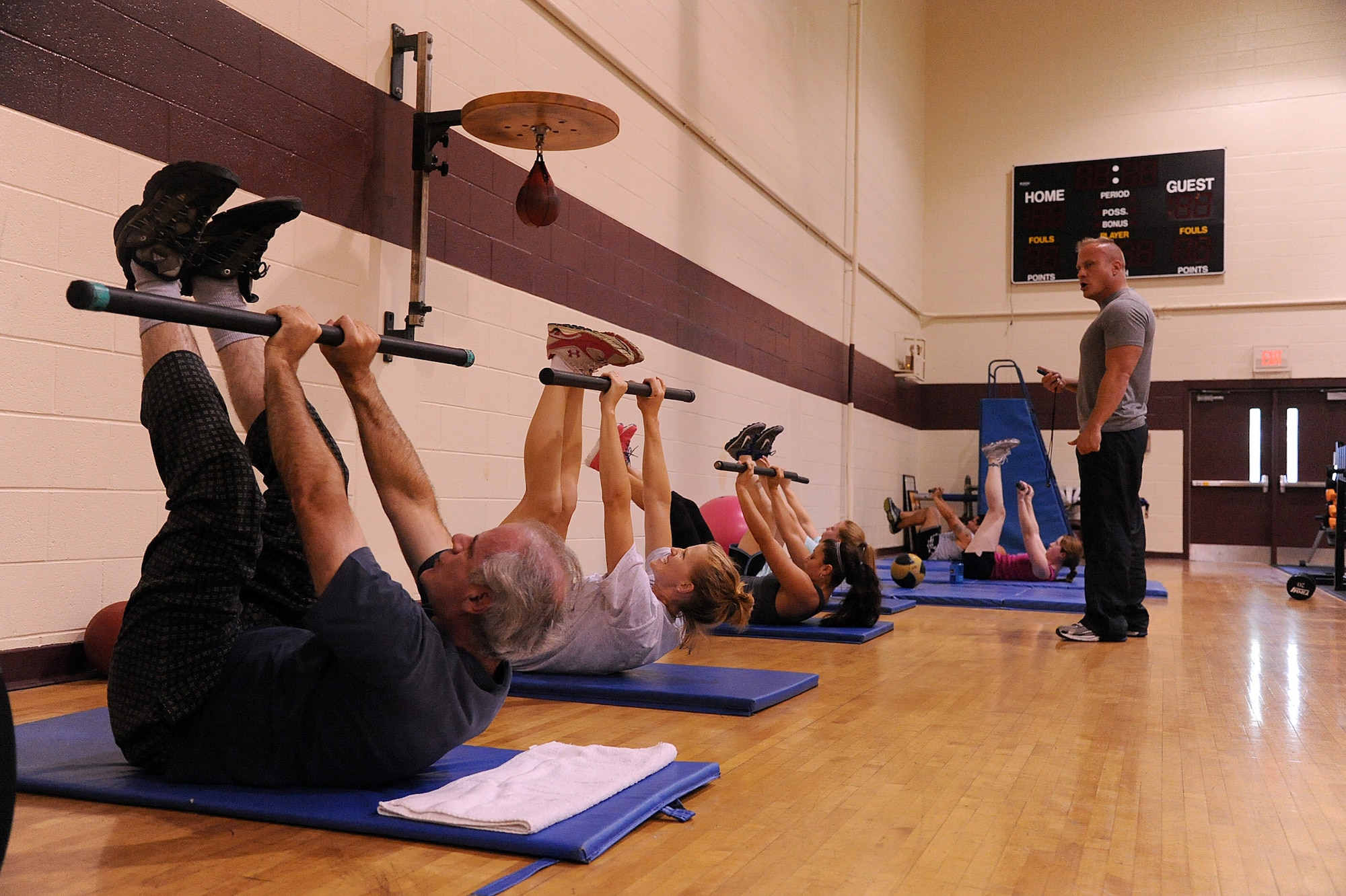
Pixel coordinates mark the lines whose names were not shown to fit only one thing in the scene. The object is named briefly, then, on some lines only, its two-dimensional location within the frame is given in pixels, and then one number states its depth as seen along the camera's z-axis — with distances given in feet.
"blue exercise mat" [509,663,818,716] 10.80
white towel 6.33
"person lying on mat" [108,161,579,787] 6.34
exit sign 38.91
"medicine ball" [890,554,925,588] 24.49
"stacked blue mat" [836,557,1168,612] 22.34
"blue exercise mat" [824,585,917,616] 20.88
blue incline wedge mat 33.81
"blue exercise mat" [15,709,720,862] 6.18
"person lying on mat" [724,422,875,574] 18.45
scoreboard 39.60
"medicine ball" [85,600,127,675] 10.62
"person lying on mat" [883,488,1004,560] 31.19
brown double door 38.60
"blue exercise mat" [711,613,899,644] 16.37
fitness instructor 16.12
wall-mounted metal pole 14.69
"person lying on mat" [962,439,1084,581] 27.32
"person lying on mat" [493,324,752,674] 11.48
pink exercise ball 20.84
